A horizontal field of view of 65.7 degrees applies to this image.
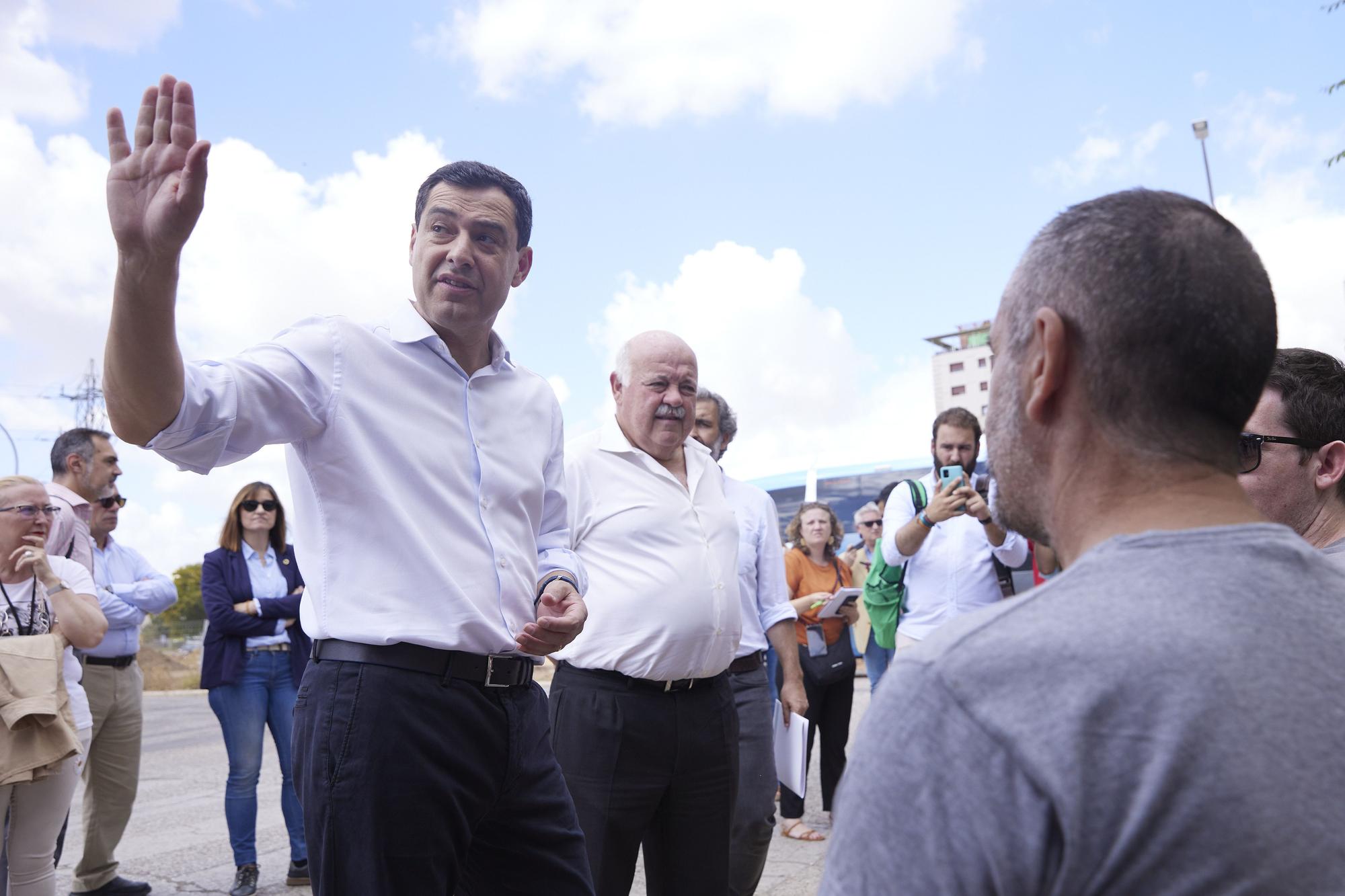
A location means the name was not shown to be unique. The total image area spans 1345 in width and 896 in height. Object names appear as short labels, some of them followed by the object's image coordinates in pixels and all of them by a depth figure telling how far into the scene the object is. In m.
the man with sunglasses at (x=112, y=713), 5.23
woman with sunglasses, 5.38
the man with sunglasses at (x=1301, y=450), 2.72
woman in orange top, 6.71
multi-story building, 94.62
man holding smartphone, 4.87
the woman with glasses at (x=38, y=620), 4.14
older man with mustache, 3.32
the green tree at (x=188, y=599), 36.28
